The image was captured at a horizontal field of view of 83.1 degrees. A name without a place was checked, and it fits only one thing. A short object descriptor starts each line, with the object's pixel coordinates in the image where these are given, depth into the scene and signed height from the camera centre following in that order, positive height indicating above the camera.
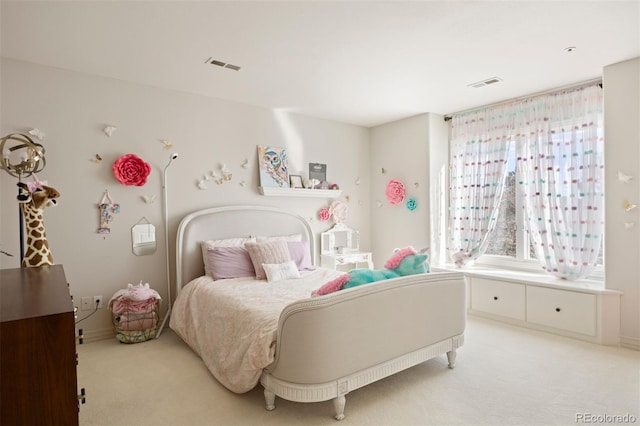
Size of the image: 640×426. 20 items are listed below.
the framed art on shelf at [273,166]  4.32 +0.53
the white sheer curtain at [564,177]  3.47 +0.29
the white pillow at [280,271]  3.42 -0.59
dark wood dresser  0.84 -0.37
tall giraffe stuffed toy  2.02 -0.04
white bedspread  2.21 -0.79
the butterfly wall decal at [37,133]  3.04 +0.68
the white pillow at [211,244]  3.62 -0.35
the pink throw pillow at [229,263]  3.48 -0.51
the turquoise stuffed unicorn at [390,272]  2.31 -0.45
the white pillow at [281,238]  3.86 -0.32
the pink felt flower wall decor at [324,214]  4.91 -0.07
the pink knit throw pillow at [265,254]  3.53 -0.44
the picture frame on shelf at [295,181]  4.59 +0.36
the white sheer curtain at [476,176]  4.21 +0.38
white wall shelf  4.34 +0.22
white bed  2.02 -0.80
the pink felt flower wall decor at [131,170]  3.38 +0.40
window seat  3.22 -0.97
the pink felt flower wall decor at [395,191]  4.97 +0.23
